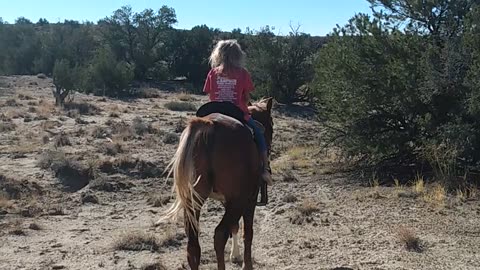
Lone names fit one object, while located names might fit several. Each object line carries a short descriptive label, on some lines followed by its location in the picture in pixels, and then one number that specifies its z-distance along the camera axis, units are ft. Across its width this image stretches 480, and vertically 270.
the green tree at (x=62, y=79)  104.99
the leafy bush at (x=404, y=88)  34.53
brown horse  16.80
